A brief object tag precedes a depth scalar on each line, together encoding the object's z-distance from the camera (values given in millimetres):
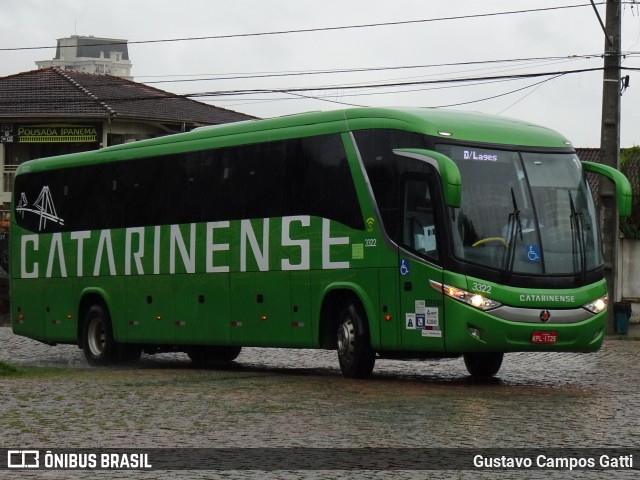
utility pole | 32000
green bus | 18125
